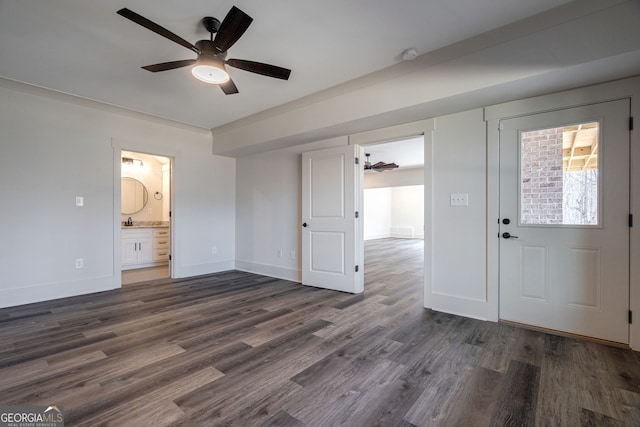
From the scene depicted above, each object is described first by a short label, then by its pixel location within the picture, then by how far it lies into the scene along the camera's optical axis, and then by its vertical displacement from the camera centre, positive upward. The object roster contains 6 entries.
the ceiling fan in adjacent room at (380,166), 7.07 +1.15
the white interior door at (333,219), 3.99 -0.11
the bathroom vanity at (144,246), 5.71 -0.71
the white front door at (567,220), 2.39 -0.09
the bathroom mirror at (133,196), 6.09 +0.36
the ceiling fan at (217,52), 1.86 +1.24
